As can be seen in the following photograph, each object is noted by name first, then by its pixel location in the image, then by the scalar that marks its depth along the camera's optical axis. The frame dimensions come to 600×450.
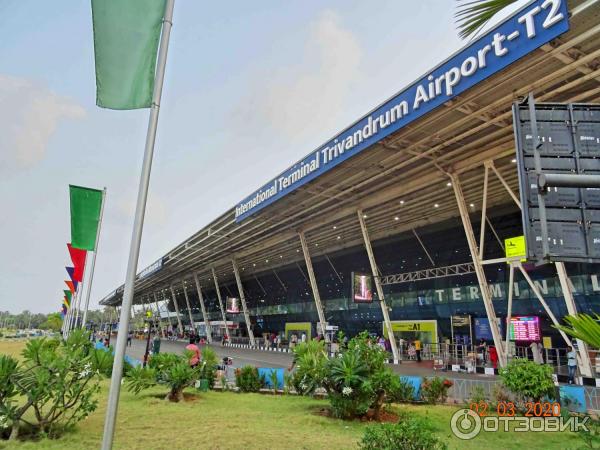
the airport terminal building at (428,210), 10.62
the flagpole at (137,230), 4.07
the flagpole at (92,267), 14.80
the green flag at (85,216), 14.08
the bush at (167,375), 10.37
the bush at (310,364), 9.33
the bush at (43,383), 6.36
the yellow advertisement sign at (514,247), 16.53
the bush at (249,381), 12.73
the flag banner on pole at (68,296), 34.03
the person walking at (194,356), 11.57
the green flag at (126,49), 4.87
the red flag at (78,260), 19.73
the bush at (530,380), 8.73
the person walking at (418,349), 25.06
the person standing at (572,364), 16.52
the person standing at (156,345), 20.45
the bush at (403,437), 3.88
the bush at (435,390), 10.54
